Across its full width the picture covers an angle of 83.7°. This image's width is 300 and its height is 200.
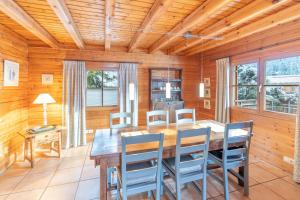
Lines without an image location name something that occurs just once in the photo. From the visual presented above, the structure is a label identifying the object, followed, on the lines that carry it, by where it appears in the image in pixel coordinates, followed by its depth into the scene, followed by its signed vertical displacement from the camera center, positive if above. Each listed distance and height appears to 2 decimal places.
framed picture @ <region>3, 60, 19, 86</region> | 3.02 +0.40
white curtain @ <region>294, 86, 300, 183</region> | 2.65 -0.91
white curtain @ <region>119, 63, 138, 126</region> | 4.59 +0.41
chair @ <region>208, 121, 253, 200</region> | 2.21 -0.84
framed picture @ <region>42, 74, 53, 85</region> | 4.14 +0.38
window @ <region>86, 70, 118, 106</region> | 4.67 +0.19
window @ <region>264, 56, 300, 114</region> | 2.96 +0.22
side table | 3.21 -0.92
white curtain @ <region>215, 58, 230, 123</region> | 4.22 +0.11
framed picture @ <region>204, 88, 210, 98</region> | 5.08 +0.07
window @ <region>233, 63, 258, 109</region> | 3.68 +0.24
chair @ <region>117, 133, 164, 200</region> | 1.73 -0.84
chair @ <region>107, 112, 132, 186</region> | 2.55 -0.56
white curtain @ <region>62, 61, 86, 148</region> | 4.18 -0.19
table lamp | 3.62 -0.11
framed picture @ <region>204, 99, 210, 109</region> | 5.09 -0.26
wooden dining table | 1.89 -0.62
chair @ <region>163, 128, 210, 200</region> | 1.93 -0.82
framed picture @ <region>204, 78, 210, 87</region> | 5.08 +0.41
